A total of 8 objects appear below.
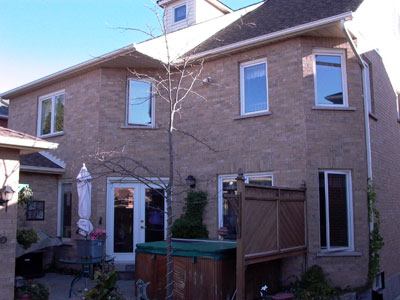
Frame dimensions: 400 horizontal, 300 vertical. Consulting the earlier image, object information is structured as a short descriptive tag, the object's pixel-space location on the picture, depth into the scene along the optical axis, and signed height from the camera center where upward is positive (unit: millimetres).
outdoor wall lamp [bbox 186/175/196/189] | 10879 +489
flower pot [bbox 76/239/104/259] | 9344 -1038
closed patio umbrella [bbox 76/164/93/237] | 10288 -115
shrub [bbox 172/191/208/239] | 10586 -511
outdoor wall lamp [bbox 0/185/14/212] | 7094 +84
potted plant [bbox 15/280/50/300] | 7532 -1613
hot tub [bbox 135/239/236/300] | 7500 -1259
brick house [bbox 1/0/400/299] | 9500 +1843
